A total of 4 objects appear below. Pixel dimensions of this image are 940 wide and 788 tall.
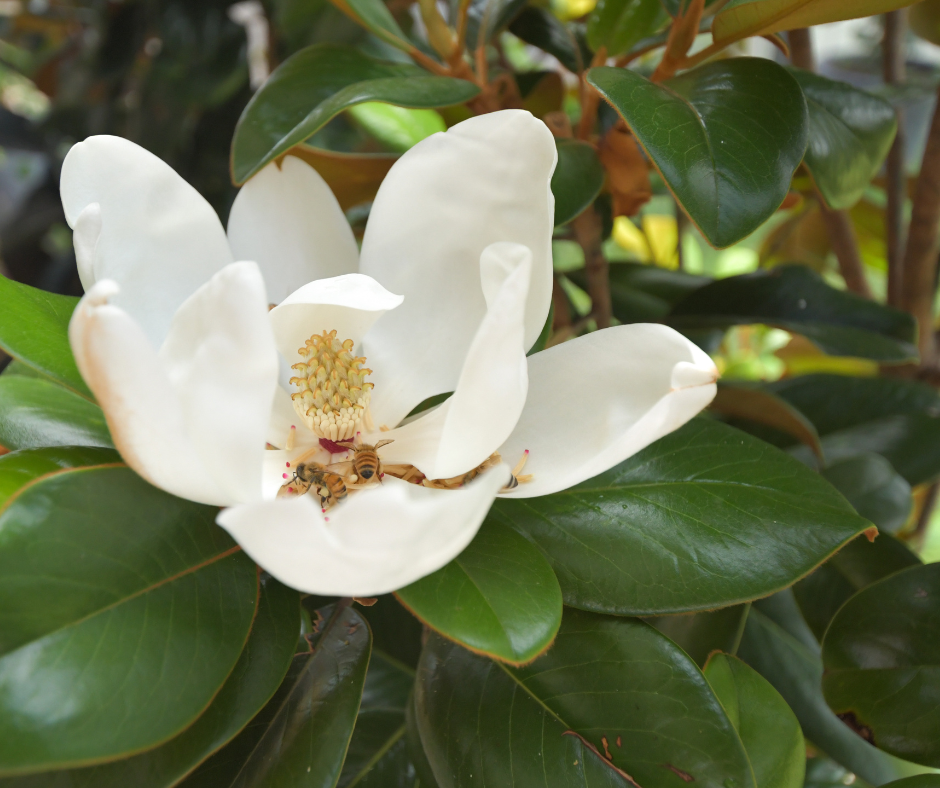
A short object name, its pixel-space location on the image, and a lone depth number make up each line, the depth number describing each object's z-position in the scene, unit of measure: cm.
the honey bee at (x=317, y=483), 46
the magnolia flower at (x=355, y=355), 32
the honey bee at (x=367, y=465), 46
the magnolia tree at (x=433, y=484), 34
